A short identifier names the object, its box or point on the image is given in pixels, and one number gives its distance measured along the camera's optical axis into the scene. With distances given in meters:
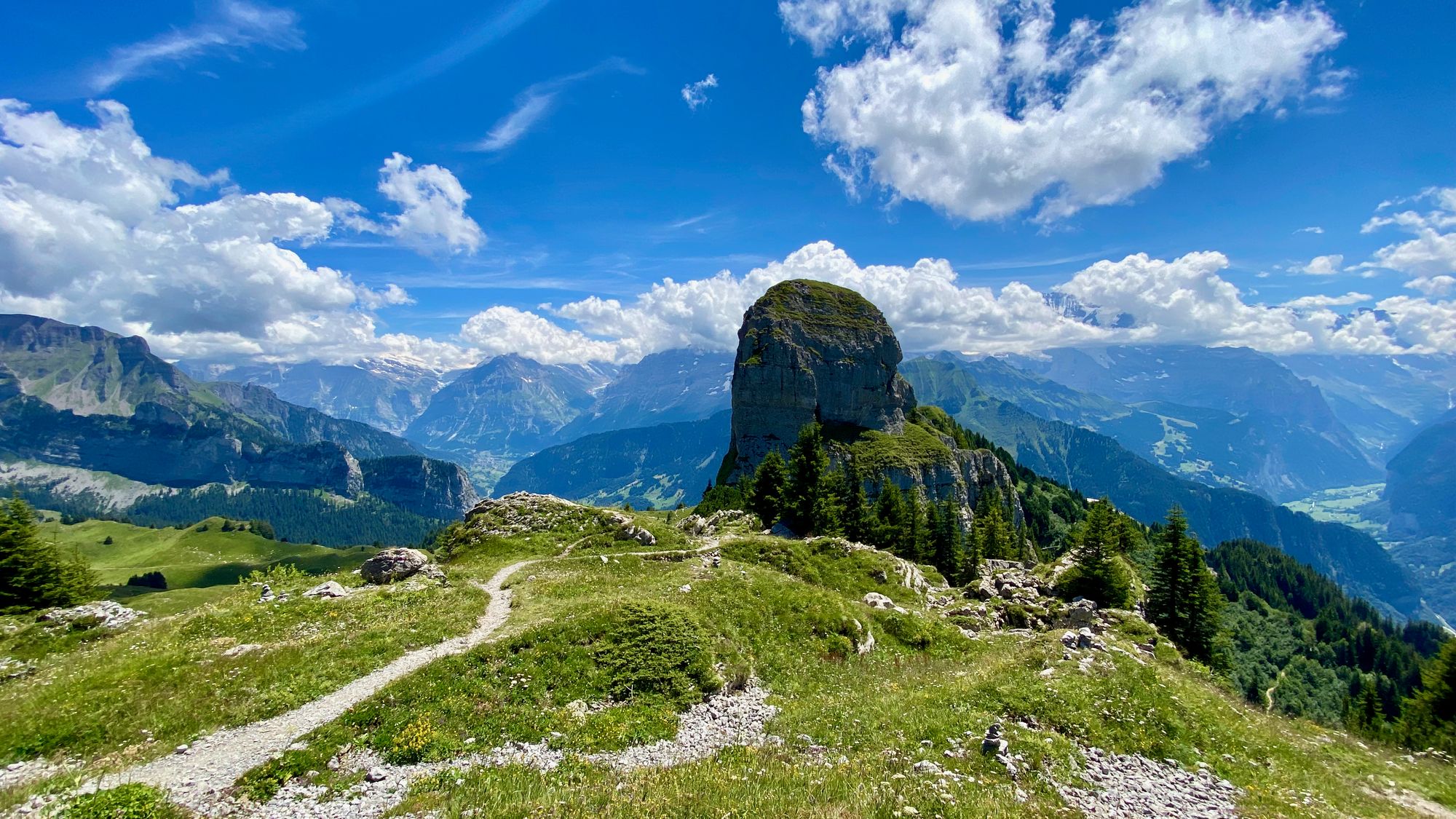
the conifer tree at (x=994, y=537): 81.75
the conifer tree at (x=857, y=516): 70.12
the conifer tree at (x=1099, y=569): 47.34
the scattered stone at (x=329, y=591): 30.56
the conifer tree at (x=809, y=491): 62.69
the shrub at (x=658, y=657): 20.53
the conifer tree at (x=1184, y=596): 46.66
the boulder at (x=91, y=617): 26.16
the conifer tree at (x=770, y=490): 65.69
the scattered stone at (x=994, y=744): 15.86
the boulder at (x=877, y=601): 34.91
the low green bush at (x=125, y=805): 11.41
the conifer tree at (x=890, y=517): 69.81
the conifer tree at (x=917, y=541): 69.56
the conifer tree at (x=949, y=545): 71.12
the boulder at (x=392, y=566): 36.56
